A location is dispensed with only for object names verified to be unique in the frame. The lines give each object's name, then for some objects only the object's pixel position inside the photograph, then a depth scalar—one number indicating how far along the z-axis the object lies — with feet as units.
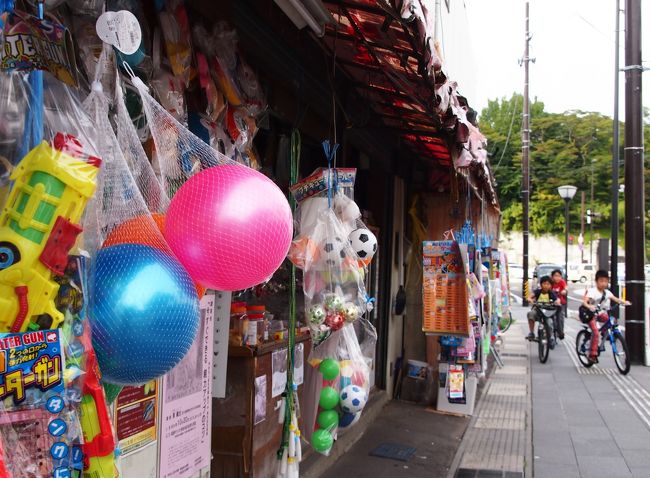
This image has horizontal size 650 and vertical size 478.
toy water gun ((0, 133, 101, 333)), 4.15
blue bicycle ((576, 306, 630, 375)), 37.91
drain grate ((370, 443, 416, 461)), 21.38
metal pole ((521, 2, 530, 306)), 80.64
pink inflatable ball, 5.96
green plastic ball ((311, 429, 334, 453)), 12.07
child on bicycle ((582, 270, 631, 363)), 39.50
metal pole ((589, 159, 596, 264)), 172.08
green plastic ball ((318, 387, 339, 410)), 12.08
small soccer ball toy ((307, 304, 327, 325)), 11.95
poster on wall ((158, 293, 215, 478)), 10.00
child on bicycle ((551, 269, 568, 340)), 47.70
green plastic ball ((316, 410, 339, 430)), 12.14
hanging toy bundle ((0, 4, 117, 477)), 4.13
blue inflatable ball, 4.91
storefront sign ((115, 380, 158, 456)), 8.70
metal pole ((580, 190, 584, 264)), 149.32
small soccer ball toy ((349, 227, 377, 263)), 13.10
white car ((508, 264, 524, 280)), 173.37
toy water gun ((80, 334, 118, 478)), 4.62
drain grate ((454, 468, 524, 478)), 19.80
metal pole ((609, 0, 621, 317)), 55.36
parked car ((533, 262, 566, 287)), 120.72
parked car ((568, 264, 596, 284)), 166.91
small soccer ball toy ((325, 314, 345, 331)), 12.05
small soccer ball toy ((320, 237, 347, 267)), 12.02
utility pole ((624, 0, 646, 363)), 42.27
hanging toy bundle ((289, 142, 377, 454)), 12.05
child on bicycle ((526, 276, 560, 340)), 45.50
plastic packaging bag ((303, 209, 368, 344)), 12.01
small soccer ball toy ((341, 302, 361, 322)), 12.13
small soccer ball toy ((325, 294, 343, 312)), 12.01
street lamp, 71.92
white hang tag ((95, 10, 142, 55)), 5.87
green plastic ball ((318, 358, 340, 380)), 12.21
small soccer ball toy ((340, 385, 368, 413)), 12.18
